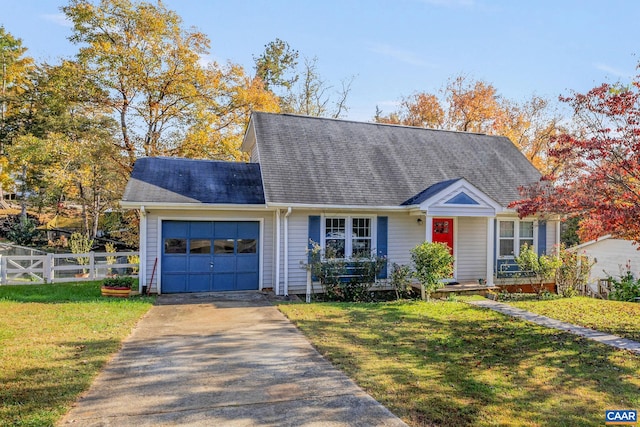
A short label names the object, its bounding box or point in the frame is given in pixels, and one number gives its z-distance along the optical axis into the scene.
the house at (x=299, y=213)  11.17
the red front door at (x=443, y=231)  12.71
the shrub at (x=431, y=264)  10.30
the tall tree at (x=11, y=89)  23.23
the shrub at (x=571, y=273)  11.96
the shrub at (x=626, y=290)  11.70
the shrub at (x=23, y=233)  23.47
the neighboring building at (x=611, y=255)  17.09
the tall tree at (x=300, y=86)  29.03
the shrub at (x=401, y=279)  10.91
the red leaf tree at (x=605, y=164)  7.11
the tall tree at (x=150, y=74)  18.83
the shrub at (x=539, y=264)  11.77
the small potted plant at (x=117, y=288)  10.52
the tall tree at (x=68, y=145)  18.70
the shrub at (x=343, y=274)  10.80
